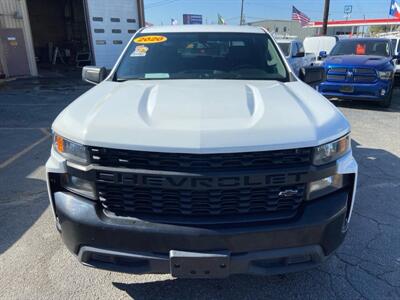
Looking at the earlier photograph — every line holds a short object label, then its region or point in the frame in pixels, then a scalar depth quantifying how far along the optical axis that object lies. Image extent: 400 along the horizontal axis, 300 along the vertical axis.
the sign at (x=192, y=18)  37.00
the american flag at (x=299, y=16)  32.62
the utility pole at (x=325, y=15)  22.21
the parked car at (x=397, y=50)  11.75
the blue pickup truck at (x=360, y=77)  8.73
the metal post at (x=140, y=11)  18.73
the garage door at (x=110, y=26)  17.48
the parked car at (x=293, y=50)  11.48
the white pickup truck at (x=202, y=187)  1.98
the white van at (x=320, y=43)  18.08
